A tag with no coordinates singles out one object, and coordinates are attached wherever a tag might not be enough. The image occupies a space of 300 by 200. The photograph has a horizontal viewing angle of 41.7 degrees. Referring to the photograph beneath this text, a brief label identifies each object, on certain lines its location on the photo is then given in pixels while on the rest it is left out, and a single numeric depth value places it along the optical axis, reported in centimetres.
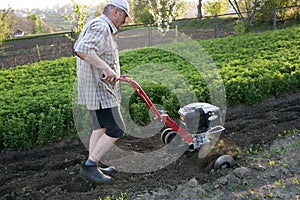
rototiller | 440
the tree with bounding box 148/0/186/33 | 1778
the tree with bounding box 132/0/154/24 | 3497
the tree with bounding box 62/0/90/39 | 1301
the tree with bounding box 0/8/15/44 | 1852
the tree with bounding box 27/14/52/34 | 5009
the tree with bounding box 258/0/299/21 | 2178
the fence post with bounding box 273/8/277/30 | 1803
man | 374
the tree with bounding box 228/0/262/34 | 1712
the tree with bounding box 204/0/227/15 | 2725
